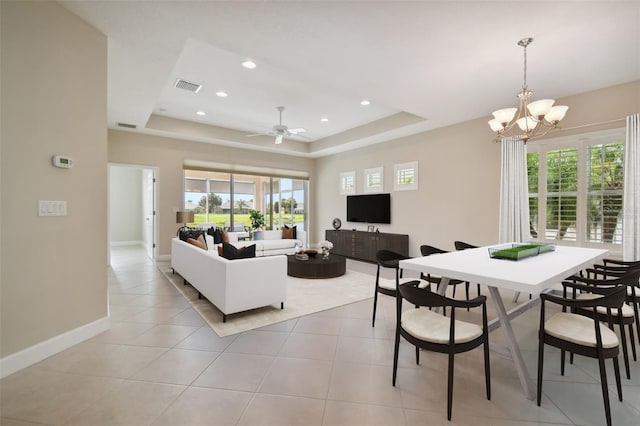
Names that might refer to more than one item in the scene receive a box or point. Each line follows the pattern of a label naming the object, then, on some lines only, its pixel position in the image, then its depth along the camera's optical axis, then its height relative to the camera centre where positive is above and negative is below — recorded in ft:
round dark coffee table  16.57 -3.36
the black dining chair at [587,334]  5.56 -2.57
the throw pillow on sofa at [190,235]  16.33 -1.46
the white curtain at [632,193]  12.09 +0.79
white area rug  10.41 -4.01
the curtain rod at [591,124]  12.87 +4.08
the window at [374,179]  23.91 +2.64
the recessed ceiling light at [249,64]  12.47 +6.40
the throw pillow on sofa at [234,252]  11.03 -1.63
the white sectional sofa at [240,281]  10.25 -2.70
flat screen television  23.24 +0.21
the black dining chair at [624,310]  7.07 -2.60
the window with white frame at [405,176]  21.25 +2.61
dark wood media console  21.40 -2.56
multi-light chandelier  9.04 +3.17
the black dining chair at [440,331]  5.81 -2.61
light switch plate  7.91 +0.03
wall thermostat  8.20 +1.39
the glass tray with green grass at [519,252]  8.23 -1.23
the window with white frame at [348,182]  26.45 +2.61
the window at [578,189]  13.30 +1.13
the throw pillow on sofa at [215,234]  20.24 -1.71
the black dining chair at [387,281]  9.59 -2.49
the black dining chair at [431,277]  10.21 -2.45
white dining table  6.01 -1.41
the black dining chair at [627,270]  7.82 -1.91
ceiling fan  18.57 +5.16
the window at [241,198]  24.62 +1.09
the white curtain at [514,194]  15.47 +0.91
